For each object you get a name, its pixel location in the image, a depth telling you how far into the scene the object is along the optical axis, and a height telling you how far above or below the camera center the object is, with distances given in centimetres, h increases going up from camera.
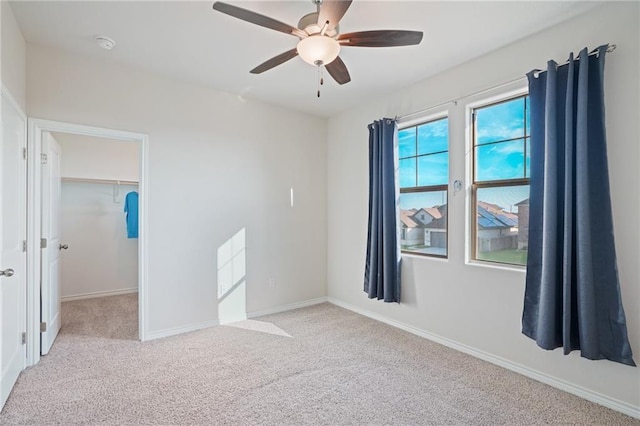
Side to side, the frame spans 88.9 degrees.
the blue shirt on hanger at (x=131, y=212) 502 +4
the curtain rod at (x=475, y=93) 217 +109
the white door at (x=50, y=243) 291 -28
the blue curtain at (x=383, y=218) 360 -4
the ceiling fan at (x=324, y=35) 180 +109
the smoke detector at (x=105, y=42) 265 +143
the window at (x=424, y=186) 336 +31
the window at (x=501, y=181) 273 +29
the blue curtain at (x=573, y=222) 214 -5
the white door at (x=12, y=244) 215 -22
